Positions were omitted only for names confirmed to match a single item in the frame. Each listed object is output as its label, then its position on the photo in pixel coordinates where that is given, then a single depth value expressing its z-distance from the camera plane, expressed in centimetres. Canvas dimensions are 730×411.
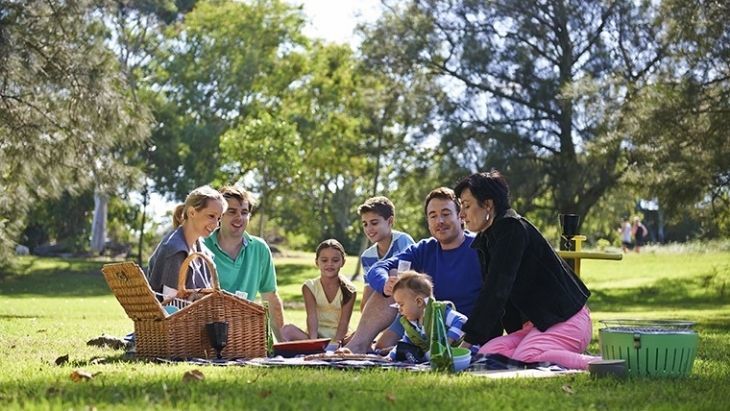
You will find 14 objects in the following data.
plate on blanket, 916
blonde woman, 858
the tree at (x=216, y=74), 4469
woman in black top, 746
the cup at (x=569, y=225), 1020
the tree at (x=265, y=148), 3425
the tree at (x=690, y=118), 1781
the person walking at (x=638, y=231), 4594
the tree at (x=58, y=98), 1872
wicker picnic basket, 798
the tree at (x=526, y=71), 2897
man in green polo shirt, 962
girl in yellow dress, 1009
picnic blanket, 716
